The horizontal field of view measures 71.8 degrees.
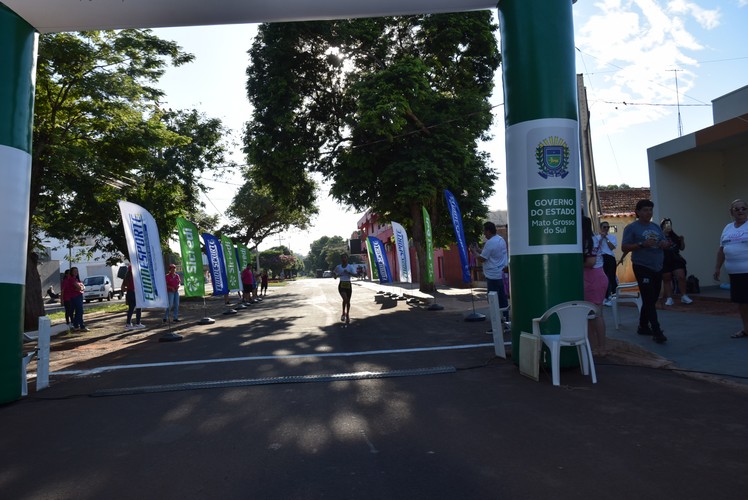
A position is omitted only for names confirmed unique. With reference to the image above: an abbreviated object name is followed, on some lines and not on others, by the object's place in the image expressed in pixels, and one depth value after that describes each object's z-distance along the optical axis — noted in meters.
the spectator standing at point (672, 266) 10.82
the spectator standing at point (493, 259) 9.64
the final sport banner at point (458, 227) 12.70
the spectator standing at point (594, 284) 6.51
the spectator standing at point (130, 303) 14.62
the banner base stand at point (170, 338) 11.46
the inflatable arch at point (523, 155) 5.91
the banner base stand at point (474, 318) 11.77
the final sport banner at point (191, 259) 14.37
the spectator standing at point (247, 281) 23.50
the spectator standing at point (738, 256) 6.70
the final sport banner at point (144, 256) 10.48
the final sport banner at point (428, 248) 14.91
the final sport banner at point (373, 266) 20.86
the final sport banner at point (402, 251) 17.44
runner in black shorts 12.95
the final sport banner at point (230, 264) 21.88
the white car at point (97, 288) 36.09
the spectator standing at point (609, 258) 10.35
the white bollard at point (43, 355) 6.72
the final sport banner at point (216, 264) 19.22
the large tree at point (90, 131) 13.63
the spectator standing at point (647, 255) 7.17
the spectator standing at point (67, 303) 14.49
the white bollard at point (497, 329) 7.08
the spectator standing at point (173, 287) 15.53
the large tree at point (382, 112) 18.11
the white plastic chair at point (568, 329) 5.49
